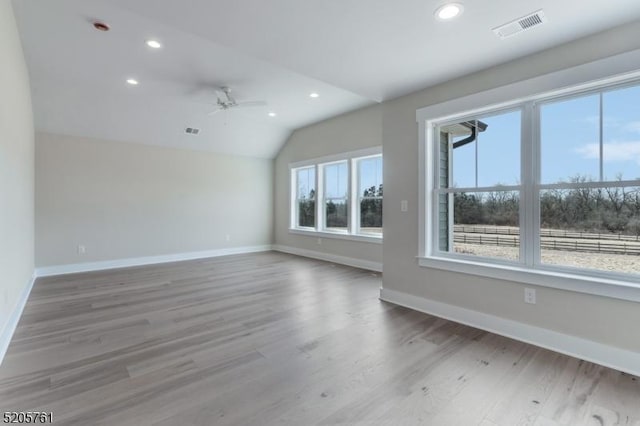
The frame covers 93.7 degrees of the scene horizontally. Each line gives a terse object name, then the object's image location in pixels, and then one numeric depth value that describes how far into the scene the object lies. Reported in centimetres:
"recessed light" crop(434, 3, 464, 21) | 199
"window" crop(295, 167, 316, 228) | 712
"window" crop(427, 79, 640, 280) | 235
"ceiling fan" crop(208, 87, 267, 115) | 449
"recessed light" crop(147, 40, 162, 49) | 315
